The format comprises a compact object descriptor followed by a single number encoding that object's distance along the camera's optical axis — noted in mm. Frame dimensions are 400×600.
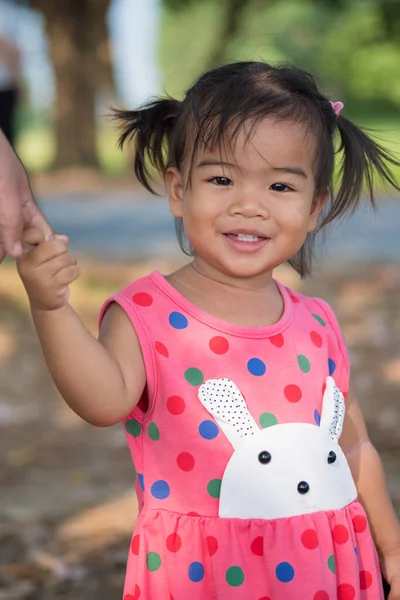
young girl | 1251
